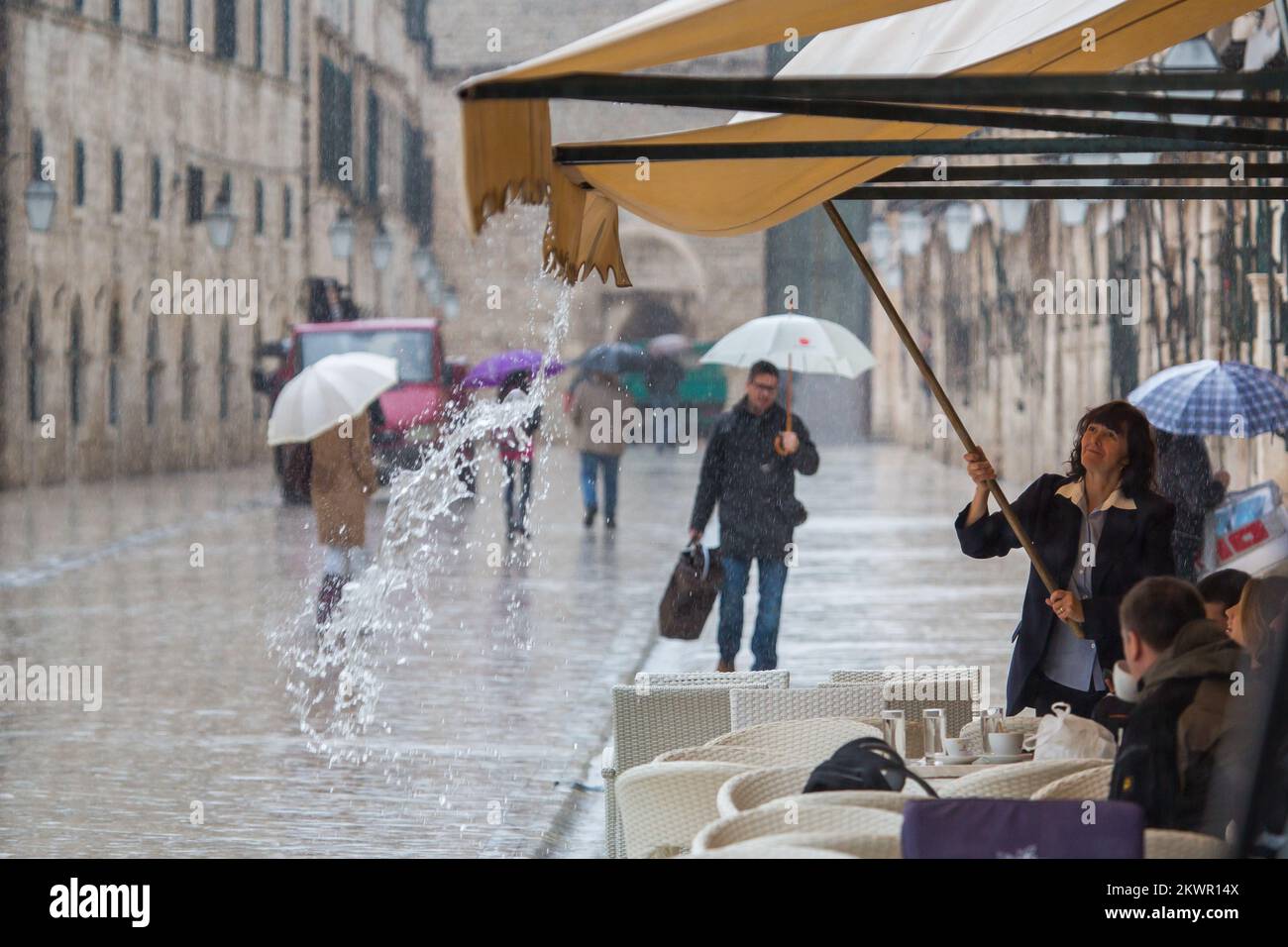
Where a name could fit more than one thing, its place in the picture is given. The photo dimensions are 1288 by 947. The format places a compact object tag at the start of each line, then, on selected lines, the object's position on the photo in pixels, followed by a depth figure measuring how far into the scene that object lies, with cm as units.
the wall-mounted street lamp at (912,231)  2638
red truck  2680
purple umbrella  2061
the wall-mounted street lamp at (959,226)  2469
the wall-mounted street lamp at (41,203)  2450
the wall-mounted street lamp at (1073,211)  2023
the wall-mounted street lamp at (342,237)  3338
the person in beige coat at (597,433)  1942
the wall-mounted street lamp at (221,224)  2853
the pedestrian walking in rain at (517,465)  1814
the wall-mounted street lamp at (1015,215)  2214
